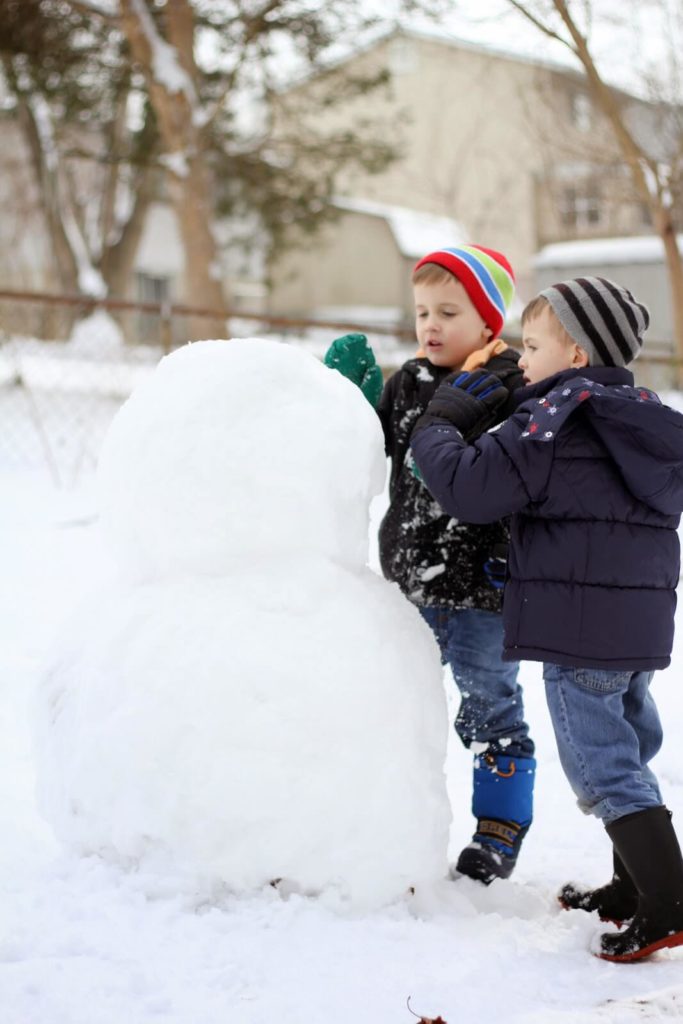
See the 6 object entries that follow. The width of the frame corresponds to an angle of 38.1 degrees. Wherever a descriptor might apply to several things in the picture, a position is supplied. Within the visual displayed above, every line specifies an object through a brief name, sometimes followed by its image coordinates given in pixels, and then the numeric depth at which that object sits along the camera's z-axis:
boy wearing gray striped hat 2.08
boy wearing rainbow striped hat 2.46
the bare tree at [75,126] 10.57
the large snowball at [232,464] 2.08
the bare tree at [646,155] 7.41
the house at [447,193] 26.73
